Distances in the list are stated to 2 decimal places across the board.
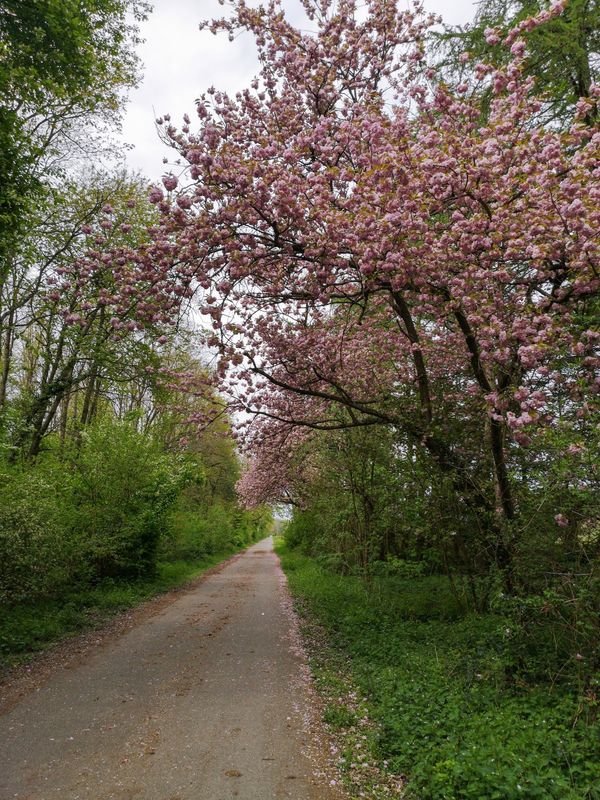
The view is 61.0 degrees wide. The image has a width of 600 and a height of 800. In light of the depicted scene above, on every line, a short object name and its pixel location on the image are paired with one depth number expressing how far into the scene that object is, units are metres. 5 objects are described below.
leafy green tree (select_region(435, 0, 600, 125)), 8.21
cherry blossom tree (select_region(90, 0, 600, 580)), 5.91
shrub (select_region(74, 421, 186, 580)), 13.02
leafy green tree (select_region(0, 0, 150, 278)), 7.86
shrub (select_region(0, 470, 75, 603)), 8.42
